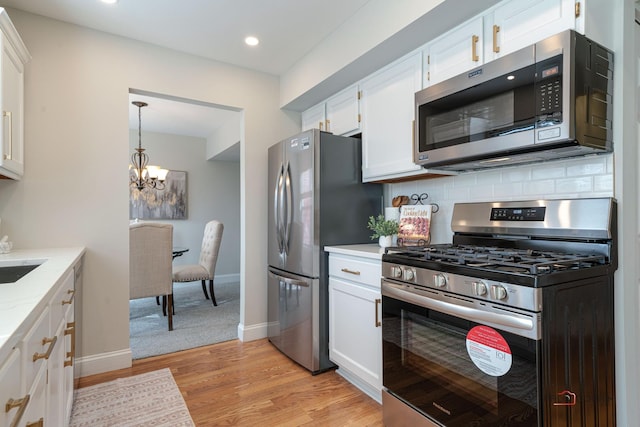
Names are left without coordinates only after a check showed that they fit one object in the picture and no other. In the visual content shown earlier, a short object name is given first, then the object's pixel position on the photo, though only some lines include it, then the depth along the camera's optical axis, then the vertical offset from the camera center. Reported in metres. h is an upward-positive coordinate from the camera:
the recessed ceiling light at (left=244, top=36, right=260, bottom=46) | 2.73 +1.38
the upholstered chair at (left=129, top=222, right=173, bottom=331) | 3.33 -0.48
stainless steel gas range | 1.20 -0.45
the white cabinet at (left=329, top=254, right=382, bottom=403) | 2.06 -0.71
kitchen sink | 1.82 -0.31
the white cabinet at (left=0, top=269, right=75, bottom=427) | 0.76 -0.46
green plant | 2.34 -0.12
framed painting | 5.55 +0.20
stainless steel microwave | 1.40 +0.48
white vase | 2.34 -0.21
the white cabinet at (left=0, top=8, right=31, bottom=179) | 1.84 +0.68
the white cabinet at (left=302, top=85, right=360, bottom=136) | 2.76 +0.85
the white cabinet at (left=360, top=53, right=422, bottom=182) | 2.24 +0.64
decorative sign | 2.27 -0.10
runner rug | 1.92 -1.17
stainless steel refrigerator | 2.52 -0.09
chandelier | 4.33 +0.54
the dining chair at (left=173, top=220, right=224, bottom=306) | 4.18 -0.70
